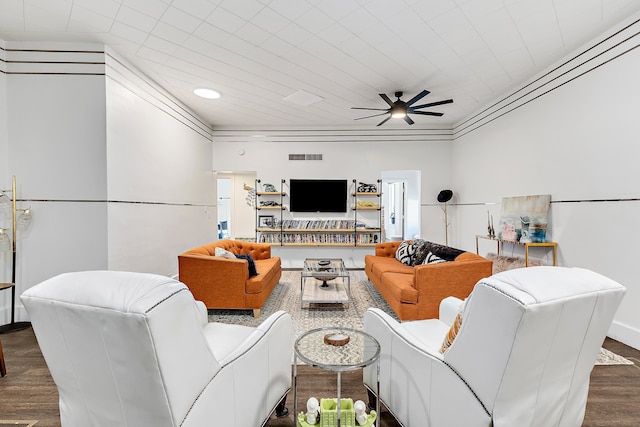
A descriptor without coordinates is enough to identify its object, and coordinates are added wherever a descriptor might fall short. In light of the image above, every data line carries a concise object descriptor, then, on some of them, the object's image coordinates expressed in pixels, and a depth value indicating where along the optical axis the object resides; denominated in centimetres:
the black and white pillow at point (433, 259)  362
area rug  328
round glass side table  136
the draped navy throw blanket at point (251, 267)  375
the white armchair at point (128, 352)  93
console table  371
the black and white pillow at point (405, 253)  474
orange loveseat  350
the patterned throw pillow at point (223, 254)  377
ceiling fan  435
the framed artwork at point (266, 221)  661
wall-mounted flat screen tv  661
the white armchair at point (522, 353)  101
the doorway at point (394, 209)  891
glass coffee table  369
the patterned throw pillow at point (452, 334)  135
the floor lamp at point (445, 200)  635
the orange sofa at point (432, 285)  315
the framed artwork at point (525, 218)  386
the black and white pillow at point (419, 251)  448
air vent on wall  667
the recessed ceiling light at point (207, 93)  461
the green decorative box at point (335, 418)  144
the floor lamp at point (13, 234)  310
